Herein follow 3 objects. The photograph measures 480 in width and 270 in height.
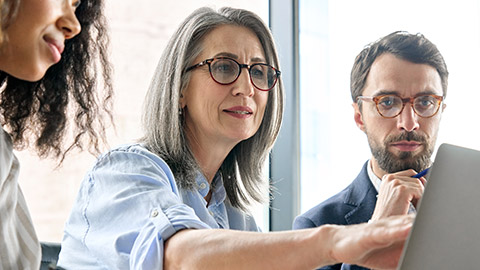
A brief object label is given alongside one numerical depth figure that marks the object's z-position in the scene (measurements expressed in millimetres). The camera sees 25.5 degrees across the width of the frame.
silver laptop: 928
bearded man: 1700
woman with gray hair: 1206
